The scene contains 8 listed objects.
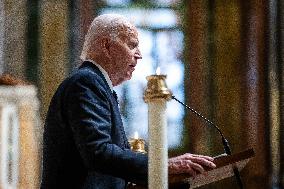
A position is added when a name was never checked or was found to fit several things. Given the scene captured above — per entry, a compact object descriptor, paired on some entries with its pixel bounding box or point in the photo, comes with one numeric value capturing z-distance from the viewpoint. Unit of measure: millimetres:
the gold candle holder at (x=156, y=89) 5175
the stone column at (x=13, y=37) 12572
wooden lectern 5376
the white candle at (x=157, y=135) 5152
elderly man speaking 5471
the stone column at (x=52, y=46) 12572
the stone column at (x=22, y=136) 9445
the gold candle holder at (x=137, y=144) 6263
